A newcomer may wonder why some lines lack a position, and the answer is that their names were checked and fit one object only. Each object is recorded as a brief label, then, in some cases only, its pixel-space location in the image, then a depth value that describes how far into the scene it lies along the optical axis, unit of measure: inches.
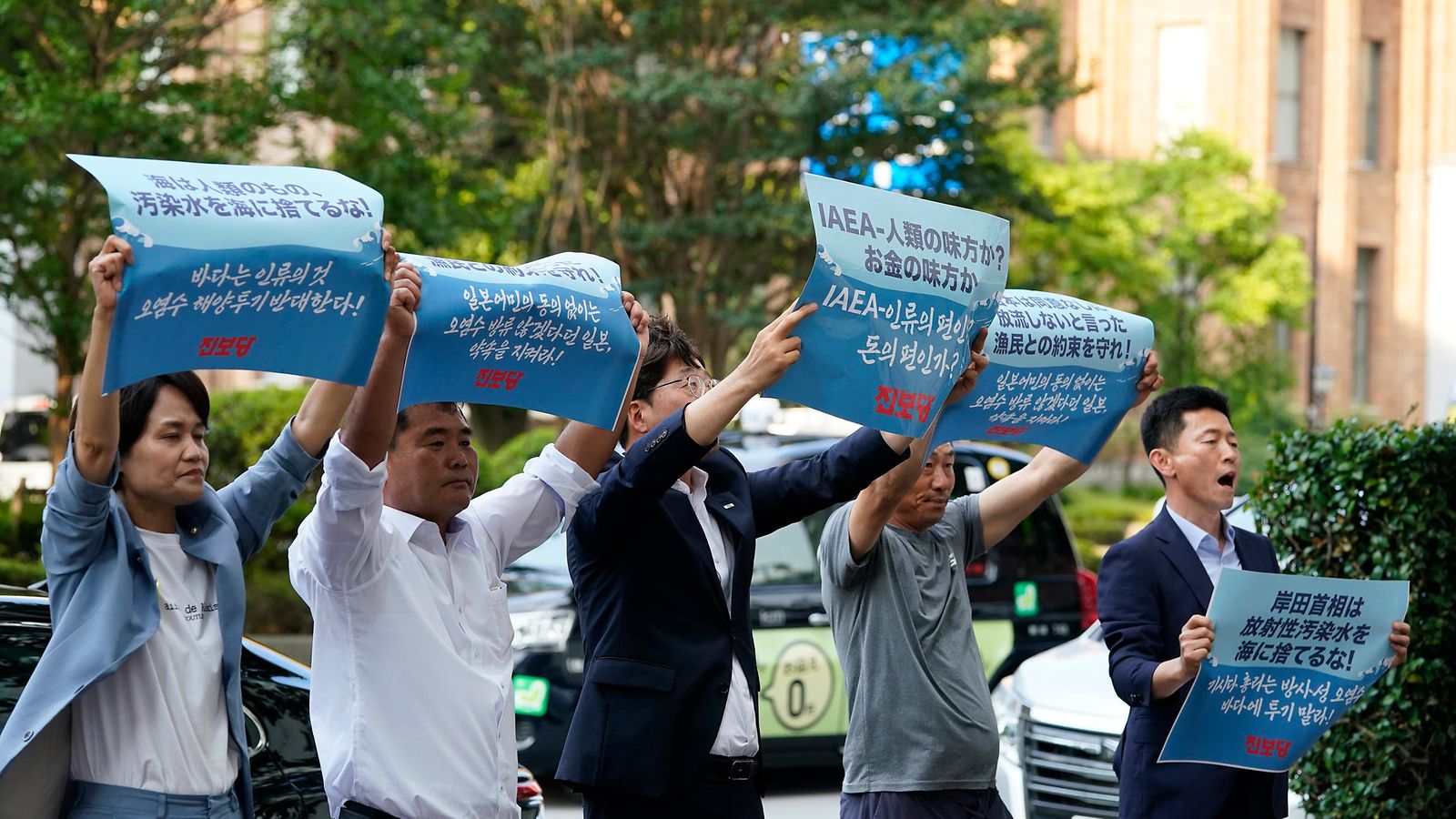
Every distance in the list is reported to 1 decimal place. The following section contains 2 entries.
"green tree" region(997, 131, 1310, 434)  1198.9
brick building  1590.8
